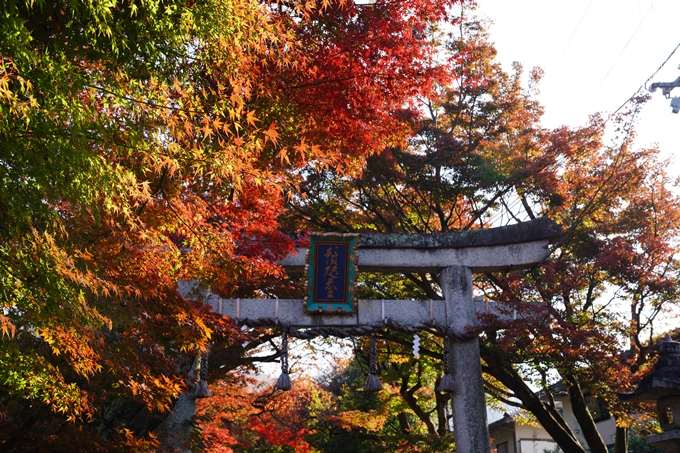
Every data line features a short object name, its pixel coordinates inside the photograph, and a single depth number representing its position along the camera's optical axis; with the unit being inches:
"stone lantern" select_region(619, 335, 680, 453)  295.0
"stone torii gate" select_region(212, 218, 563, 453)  458.9
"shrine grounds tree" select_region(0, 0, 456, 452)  139.8
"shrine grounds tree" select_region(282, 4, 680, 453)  442.9
